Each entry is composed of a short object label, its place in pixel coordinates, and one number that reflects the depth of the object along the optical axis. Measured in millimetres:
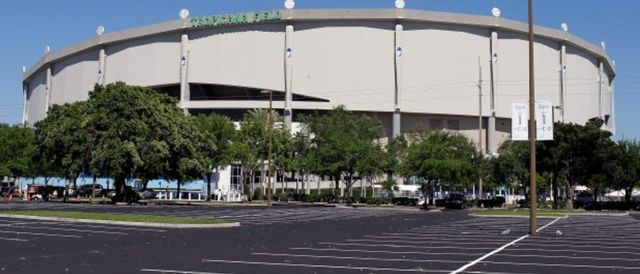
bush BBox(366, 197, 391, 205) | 72688
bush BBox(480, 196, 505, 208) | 69438
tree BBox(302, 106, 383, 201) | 67812
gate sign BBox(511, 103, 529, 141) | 24812
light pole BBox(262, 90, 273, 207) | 54500
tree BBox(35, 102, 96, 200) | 56500
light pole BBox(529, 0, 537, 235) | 24234
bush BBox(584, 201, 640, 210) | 62209
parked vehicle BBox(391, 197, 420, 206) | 72312
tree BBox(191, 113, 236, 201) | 71375
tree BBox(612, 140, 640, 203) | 61684
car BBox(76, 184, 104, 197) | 81538
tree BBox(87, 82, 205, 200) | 54594
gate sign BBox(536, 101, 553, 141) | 24766
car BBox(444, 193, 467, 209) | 63156
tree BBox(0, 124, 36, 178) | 74375
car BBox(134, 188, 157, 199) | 75188
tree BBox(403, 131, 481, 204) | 63156
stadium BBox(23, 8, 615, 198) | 107688
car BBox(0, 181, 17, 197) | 77556
